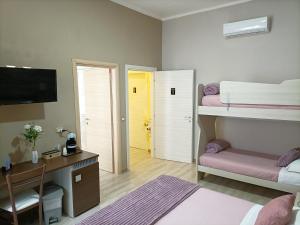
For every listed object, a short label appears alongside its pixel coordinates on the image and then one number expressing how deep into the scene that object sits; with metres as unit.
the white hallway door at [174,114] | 4.37
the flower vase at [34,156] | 2.60
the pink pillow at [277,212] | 1.53
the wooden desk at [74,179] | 2.53
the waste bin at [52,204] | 2.48
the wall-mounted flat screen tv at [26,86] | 2.27
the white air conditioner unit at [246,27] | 3.43
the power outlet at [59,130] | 2.96
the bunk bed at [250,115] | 2.76
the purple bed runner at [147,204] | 1.79
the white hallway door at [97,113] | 3.87
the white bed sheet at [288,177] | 2.69
